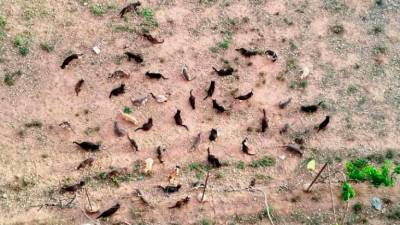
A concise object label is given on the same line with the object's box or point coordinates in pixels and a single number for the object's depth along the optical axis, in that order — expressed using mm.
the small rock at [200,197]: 15000
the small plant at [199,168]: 15488
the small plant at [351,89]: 17422
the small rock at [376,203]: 15227
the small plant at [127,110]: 16547
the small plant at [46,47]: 17719
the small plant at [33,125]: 16094
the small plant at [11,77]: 16938
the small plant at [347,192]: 13125
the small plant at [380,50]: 18391
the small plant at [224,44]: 18141
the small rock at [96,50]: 17734
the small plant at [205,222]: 14730
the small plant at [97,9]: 18656
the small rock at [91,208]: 14662
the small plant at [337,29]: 18797
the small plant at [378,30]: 18906
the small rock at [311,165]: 15717
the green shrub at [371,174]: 12648
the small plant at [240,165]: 15664
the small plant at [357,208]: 15164
